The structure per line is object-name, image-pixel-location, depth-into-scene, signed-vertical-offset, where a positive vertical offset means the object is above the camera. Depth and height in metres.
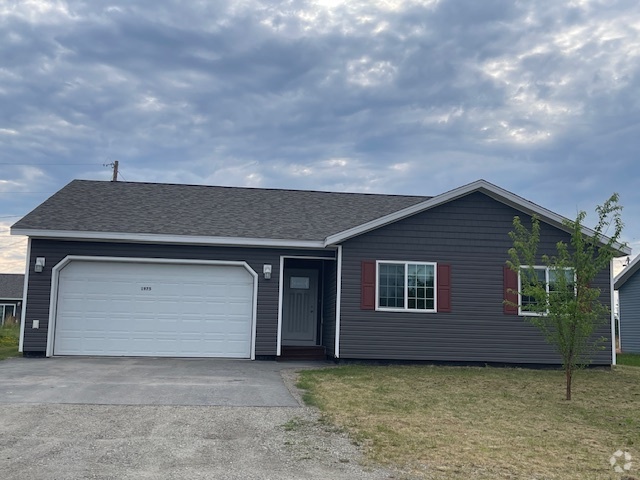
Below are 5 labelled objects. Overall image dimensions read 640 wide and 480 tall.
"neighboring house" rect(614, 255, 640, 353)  23.12 +0.37
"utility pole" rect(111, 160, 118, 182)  27.02 +5.99
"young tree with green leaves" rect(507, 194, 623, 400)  9.47 +0.33
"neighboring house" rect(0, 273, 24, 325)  40.56 +0.03
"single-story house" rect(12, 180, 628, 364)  13.24 +0.49
